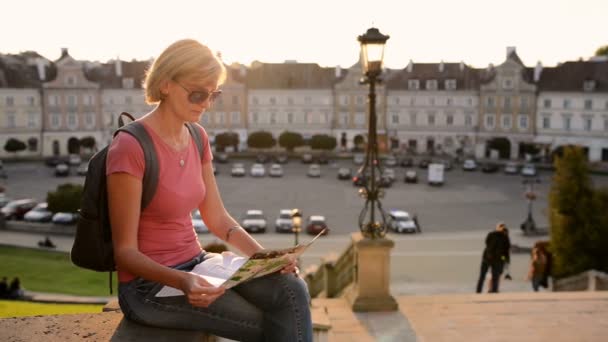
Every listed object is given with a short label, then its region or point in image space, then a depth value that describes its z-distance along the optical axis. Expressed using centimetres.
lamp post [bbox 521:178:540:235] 3105
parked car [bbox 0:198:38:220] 3459
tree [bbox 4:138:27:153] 5962
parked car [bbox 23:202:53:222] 3253
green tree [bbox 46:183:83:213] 3091
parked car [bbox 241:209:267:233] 3130
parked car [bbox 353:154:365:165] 5941
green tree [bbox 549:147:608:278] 1681
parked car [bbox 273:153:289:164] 6022
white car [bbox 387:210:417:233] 3112
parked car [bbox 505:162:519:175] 5425
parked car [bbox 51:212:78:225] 3116
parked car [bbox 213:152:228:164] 5981
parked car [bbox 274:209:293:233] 3138
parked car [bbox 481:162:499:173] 5519
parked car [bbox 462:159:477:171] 5603
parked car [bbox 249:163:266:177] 5219
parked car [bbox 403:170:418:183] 4903
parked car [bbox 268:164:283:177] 5181
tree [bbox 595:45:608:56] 7613
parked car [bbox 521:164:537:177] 5128
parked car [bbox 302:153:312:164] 6059
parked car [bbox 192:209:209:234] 3038
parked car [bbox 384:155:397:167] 5775
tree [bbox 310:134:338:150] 6281
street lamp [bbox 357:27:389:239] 987
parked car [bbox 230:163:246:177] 5216
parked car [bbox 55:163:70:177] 5084
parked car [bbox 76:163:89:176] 5156
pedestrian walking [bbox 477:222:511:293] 1239
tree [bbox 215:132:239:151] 6406
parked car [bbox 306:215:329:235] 3072
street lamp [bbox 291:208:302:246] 1882
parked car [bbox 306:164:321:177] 5171
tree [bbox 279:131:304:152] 6406
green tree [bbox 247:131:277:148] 6391
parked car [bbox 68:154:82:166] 5697
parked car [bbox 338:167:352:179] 4988
